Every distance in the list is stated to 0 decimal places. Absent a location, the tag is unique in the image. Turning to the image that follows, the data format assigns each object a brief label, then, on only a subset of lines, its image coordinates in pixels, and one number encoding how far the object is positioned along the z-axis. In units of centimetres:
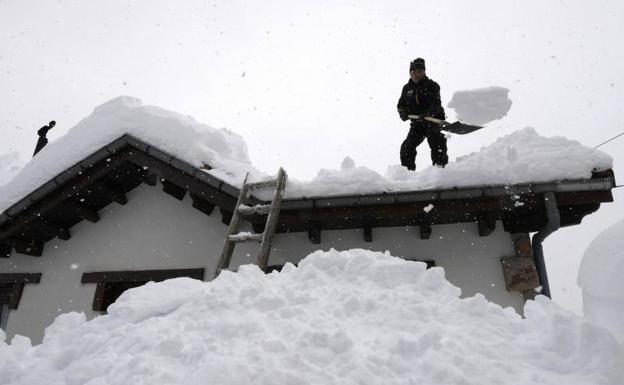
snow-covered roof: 416
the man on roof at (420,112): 570
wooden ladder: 411
